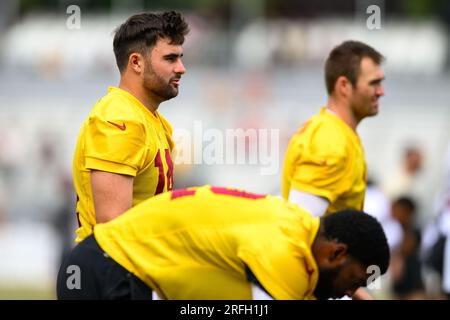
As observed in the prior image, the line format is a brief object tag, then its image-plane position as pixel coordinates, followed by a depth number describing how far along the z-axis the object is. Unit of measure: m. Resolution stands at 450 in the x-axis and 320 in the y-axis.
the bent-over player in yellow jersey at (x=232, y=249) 9.60
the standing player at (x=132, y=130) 11.02
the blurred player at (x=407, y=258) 23.25
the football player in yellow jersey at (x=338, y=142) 13.49
